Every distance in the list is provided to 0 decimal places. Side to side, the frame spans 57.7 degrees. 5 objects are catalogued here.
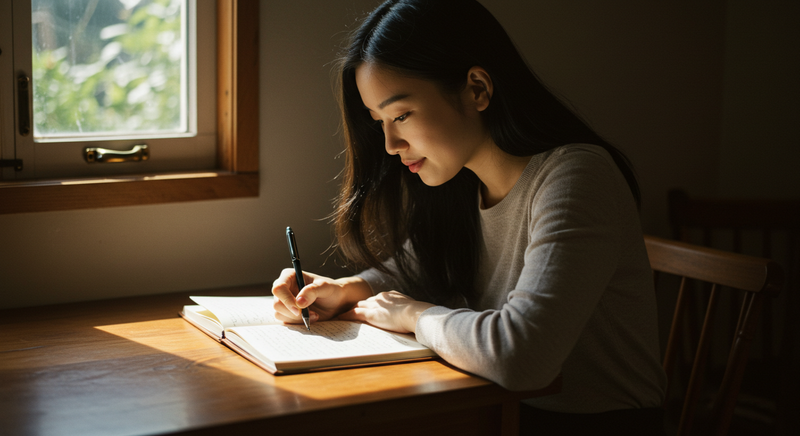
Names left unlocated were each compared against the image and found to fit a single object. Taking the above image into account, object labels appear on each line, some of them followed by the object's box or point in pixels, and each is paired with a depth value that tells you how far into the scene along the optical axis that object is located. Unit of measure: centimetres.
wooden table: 91
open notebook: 109
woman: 106
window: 149
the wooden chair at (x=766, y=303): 188
